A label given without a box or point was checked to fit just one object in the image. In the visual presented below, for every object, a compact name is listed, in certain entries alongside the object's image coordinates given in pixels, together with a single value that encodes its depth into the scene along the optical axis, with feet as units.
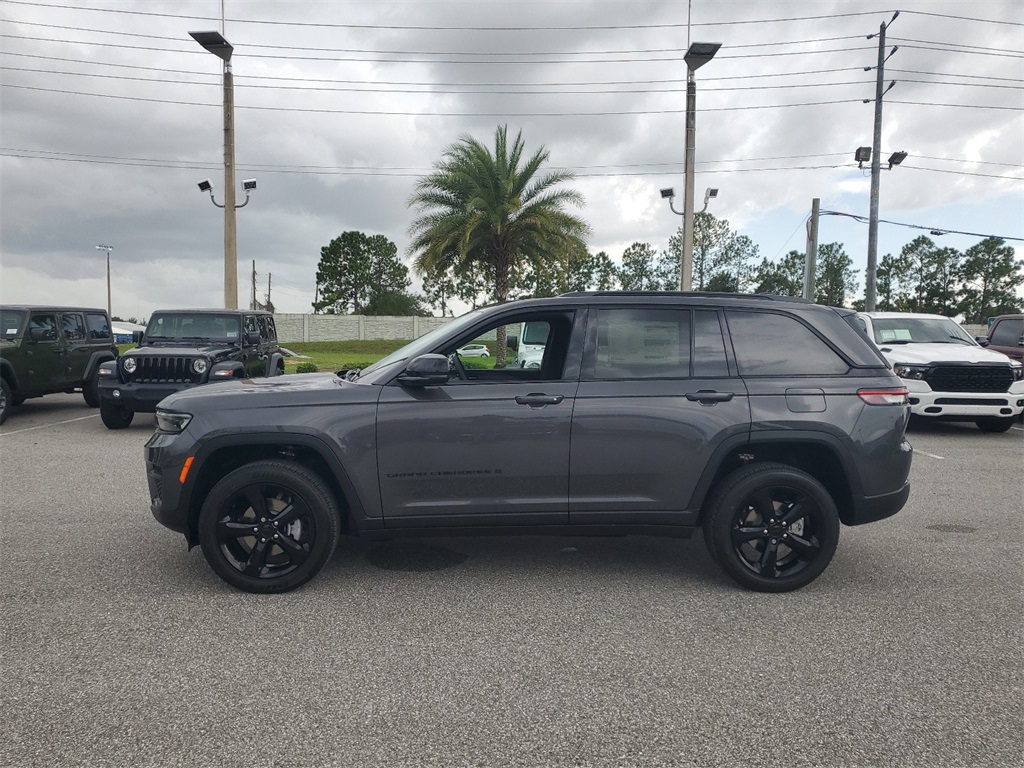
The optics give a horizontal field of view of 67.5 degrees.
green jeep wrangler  38.43
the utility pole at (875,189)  92.68
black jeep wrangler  34.88
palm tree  85.76
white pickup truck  36.22
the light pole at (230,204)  62.59
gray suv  14.28
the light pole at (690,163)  60.49
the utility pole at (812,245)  91.03
